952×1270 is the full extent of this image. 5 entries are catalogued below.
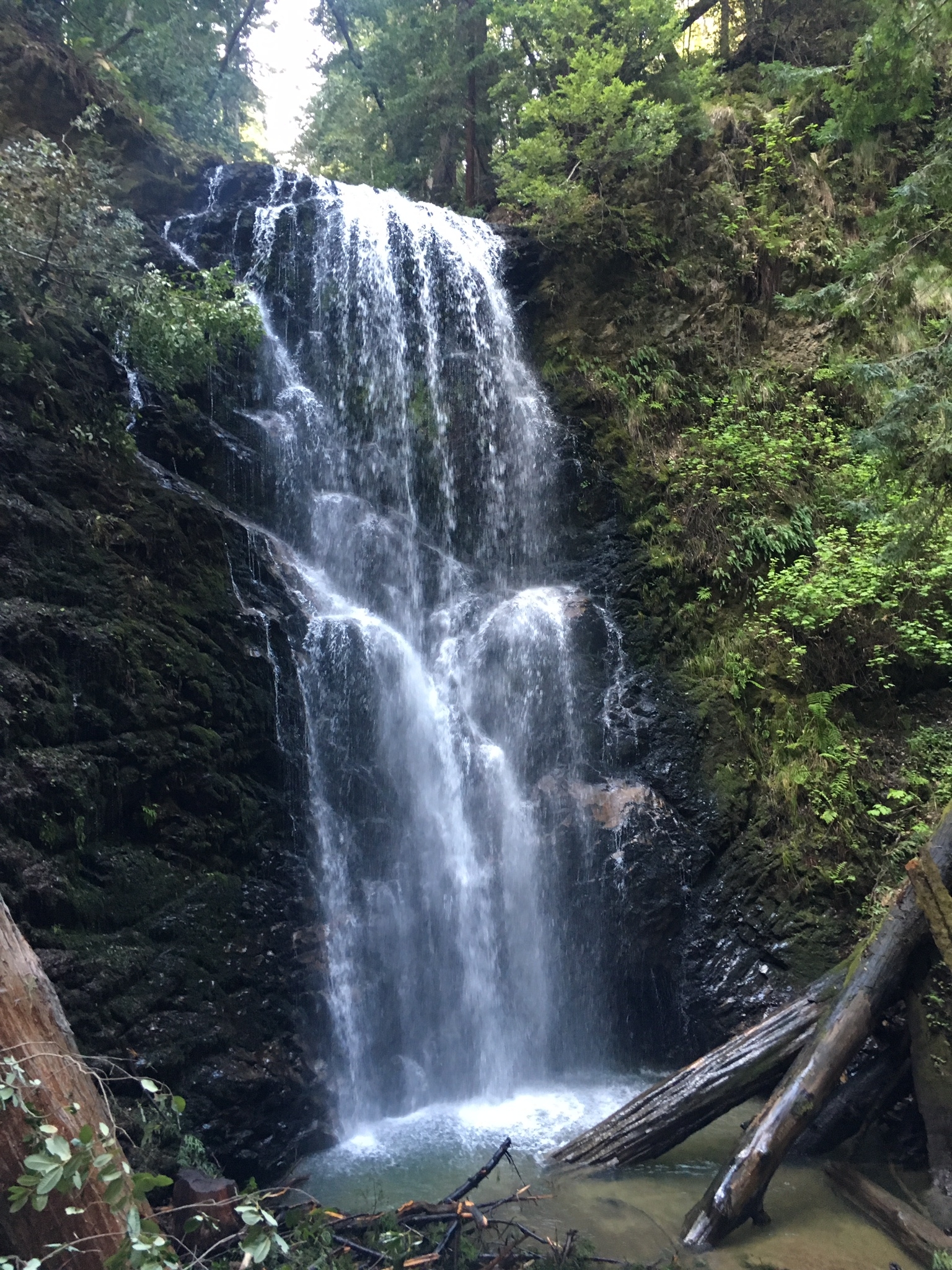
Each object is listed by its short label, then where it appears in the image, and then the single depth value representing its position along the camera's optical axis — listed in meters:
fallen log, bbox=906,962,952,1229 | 4.73
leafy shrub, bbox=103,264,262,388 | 8.56
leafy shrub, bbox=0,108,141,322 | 7.19
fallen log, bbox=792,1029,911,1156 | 5.43
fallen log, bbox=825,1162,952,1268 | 4.39
